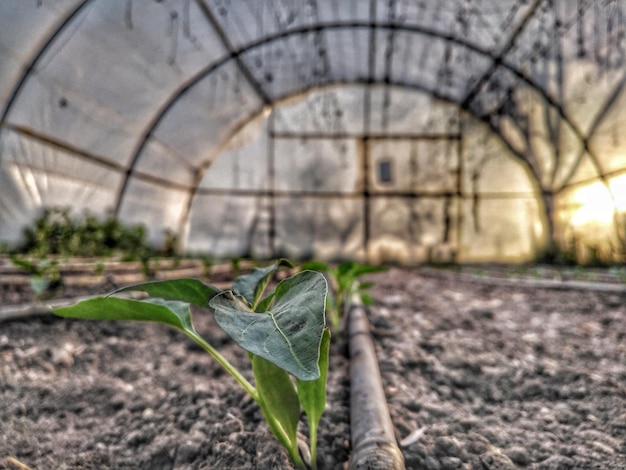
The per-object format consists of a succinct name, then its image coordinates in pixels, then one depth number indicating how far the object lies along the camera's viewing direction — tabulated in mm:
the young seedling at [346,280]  1479
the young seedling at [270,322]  461
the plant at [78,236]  4242
